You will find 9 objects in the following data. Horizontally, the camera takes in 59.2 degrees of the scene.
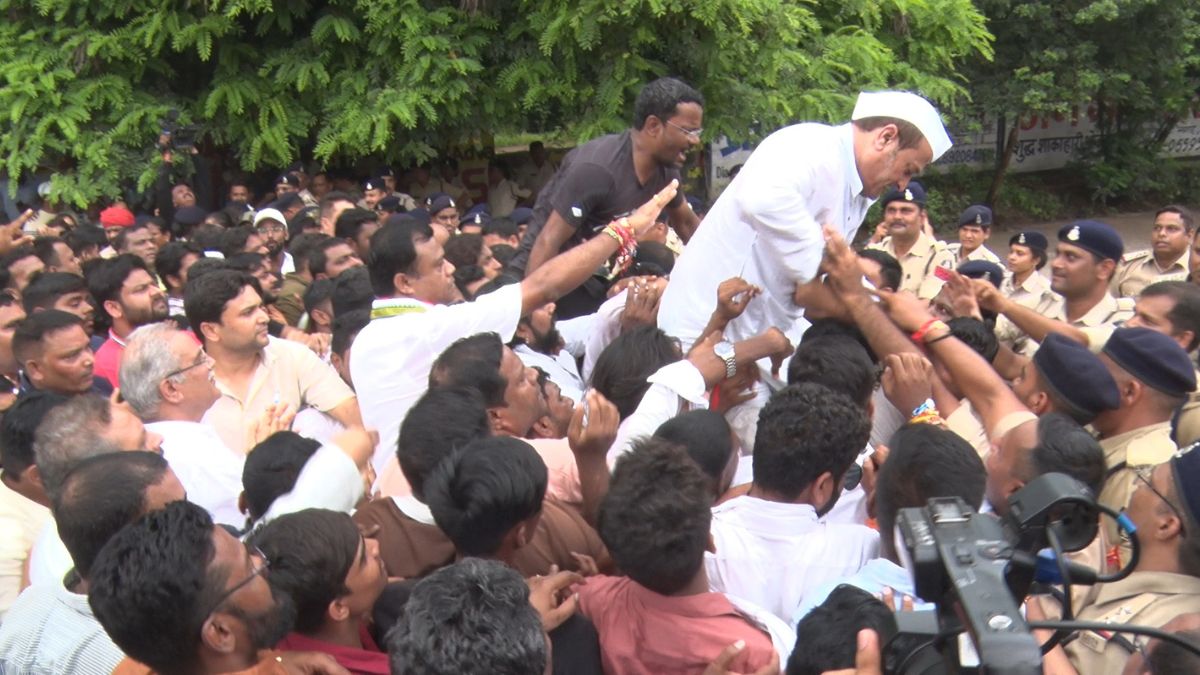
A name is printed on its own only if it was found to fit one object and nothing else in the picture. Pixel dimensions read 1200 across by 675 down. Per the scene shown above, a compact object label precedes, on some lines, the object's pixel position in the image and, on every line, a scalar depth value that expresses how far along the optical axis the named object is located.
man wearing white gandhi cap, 3.67
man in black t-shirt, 4.65
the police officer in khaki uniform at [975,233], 7.60
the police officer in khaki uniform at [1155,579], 2.07
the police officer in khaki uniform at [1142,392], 2.89
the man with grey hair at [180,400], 3.15
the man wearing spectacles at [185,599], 1.99
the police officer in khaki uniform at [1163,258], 6.32
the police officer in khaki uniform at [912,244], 7.12
